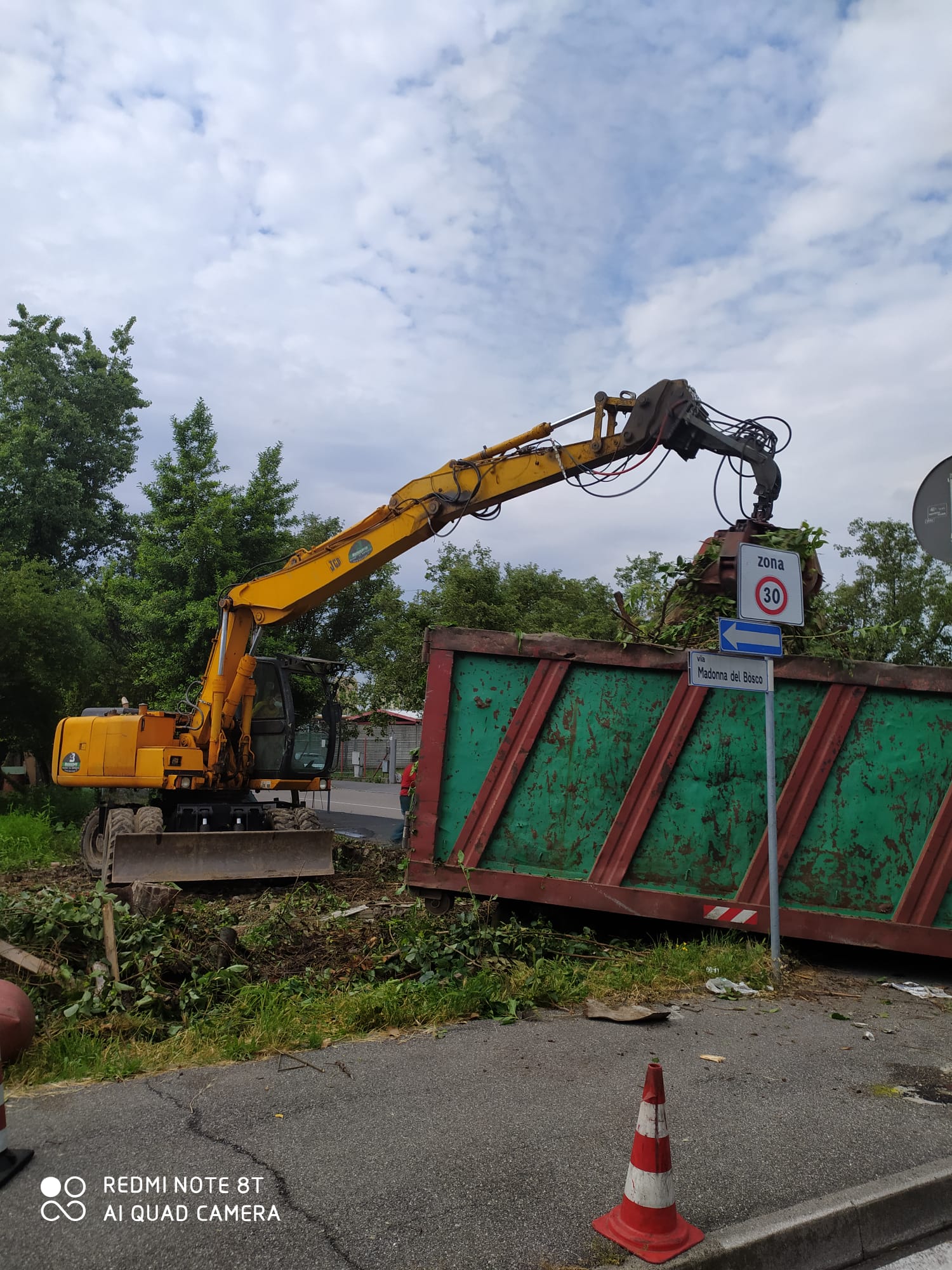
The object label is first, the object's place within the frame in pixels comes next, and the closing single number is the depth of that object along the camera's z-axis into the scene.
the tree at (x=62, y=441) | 27.91
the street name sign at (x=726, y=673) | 5.98
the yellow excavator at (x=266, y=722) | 9.57
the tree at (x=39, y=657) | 16.58
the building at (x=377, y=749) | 42.56
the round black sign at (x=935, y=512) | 5.03
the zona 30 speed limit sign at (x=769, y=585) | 6.04
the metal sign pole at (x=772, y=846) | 5.91
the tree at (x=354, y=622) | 25.42
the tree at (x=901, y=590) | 25.34
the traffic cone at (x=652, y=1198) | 2.84
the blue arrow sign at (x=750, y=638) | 5.93
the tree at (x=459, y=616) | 23.67
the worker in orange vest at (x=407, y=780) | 10.31
